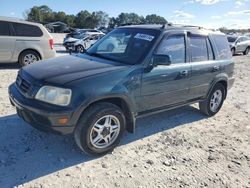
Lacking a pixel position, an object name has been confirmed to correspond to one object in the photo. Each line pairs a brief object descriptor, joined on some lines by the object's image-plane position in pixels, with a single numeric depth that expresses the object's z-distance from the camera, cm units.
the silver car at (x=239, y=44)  1417
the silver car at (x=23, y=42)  688
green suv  257
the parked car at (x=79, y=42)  1283
